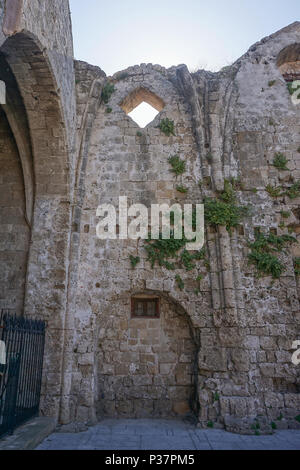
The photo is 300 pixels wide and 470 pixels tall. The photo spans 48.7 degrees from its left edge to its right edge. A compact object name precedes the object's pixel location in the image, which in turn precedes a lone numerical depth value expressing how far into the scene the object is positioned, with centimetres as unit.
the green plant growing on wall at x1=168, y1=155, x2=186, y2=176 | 755
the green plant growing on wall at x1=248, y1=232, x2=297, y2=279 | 685
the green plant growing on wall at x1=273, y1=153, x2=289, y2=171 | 765
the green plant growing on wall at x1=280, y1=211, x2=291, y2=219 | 729
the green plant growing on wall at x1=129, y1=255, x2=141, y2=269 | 692
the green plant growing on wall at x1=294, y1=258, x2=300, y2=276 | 701
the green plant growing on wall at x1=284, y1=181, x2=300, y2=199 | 746
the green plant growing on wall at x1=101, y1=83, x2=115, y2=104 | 805
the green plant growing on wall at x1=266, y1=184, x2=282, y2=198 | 747
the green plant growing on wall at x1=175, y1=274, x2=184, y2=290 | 680
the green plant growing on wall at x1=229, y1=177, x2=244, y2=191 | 749
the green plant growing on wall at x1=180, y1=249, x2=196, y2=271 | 690
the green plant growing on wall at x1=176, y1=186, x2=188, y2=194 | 742
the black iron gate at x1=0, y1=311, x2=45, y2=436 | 447
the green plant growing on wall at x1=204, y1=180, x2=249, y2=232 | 703
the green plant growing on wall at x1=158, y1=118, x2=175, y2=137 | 787
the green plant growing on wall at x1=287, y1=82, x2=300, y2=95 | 823
